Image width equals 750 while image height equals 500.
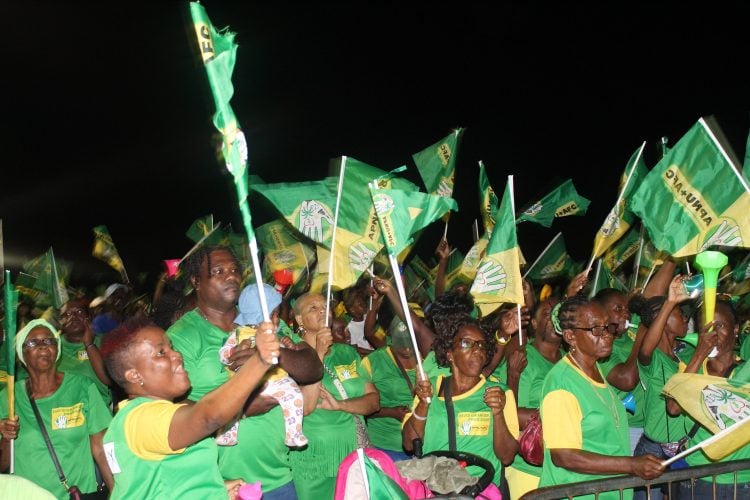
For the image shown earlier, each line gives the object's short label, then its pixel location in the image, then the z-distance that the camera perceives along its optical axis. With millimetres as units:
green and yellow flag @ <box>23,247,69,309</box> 7559
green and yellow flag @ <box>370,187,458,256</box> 4609
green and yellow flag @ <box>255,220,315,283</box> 8172
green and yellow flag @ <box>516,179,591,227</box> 7812
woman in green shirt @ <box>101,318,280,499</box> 2252
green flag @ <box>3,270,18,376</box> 4223
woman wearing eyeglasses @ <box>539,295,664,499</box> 3359
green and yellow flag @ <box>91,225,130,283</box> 9938
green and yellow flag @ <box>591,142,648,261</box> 6184
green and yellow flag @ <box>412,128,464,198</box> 7285
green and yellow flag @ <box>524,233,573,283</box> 8930
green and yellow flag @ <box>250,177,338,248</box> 5836
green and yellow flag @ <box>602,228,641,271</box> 9219
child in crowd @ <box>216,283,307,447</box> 3684
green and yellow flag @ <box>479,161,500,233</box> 7305
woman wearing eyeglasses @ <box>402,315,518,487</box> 3912
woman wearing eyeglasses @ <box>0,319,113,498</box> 4668
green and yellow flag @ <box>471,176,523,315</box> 5258
